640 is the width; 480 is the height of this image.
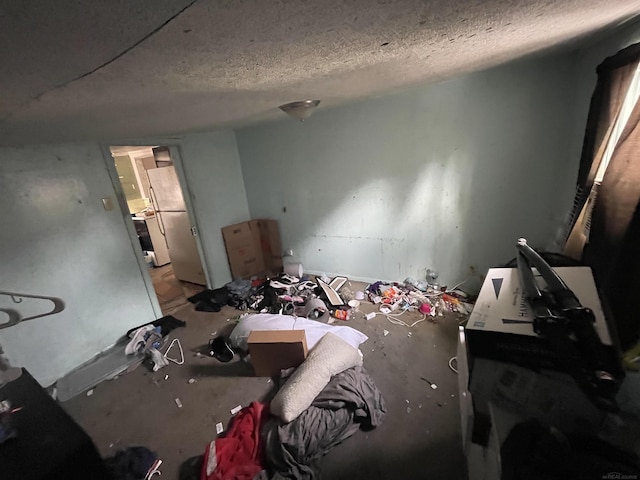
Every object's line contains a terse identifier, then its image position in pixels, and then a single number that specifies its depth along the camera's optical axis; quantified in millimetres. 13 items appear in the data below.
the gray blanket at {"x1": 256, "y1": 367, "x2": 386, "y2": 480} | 1417
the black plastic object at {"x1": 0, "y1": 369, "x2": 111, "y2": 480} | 968
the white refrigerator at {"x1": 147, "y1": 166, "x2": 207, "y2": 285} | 3520
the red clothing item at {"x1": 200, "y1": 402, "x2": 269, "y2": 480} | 1412
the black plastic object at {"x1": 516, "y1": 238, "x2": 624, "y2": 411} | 732
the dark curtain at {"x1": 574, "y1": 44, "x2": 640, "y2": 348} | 1186
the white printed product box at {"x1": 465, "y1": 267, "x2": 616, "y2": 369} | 818
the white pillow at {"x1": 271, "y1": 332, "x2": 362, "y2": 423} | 1574
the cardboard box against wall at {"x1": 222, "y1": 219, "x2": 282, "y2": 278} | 3770
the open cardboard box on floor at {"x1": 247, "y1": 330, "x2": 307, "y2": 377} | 1974
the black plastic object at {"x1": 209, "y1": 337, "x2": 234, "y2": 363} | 2393
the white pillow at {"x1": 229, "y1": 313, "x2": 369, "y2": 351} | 2316
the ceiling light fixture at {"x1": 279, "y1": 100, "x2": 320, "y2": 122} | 1931
